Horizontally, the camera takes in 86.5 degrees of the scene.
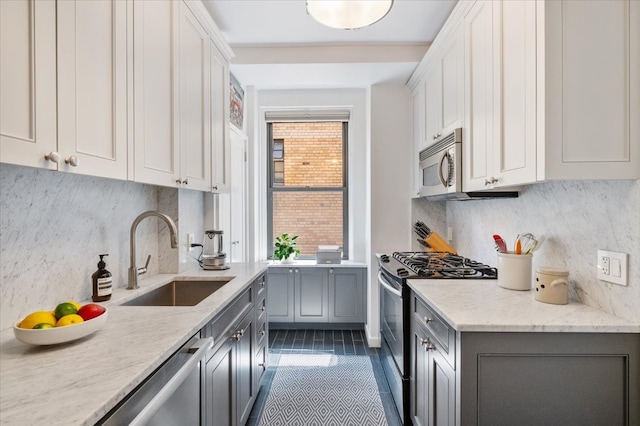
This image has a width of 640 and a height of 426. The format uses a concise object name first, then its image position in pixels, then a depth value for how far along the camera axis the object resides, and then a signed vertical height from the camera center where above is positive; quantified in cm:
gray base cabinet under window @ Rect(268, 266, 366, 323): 370 -89
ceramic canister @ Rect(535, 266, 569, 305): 144 -31
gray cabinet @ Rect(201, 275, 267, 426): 145 -77
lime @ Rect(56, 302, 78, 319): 105 -30
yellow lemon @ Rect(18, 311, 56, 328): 98 -31
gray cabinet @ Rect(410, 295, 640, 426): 120 -60
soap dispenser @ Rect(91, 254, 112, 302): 150 -32
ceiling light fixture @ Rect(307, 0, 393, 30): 163 +98
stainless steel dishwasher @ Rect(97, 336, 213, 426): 82 -50
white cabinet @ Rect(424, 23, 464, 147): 213 +89
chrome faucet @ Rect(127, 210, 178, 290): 175 -20
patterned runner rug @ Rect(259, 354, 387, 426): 220 -132
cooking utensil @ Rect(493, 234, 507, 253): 179 -17
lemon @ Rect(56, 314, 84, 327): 101 -32
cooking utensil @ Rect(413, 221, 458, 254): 285 -25
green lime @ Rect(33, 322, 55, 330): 97 -32
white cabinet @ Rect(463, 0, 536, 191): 138 +56
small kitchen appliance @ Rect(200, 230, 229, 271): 234 -29
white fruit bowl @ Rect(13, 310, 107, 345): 95 -35
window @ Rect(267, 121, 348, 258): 414 +32
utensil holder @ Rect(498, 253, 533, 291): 169 -29
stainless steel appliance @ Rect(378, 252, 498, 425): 204 -55
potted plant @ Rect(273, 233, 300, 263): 391 -42
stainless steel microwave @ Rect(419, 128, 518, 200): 211 +28
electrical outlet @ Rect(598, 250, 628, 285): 126 -21
